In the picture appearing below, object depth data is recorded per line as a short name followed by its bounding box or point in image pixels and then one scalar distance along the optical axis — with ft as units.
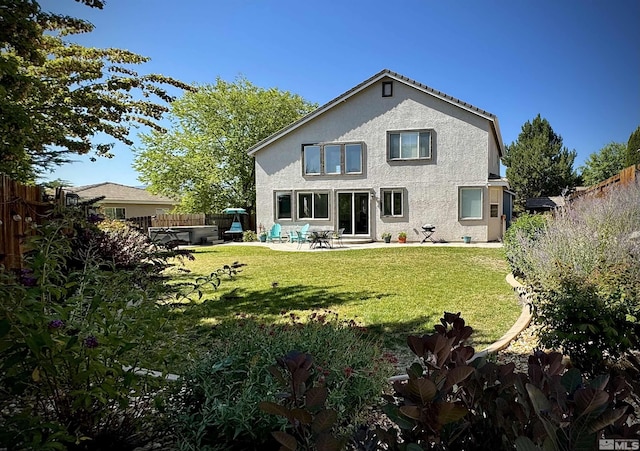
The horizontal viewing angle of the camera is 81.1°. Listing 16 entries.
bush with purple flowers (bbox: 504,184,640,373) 10.25
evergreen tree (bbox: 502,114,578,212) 110.63
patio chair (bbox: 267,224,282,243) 59.98
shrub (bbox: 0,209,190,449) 5.16
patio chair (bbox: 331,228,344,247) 54.60
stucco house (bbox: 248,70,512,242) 55.62
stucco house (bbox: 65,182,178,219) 94.94
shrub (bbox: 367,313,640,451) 2.95
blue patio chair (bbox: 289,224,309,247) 52.15
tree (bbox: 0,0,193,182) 18.54
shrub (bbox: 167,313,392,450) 6.12
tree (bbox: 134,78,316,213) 87.10
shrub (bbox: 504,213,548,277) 18.12
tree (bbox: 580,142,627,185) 152.87
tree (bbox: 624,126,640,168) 93.33
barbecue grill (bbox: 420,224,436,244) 55.36
